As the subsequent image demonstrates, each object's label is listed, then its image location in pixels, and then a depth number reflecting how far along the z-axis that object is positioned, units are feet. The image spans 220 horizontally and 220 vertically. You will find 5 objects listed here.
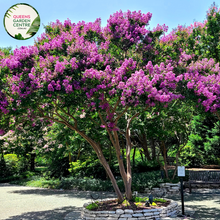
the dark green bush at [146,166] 49.60
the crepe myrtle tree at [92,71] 19.67
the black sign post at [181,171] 24.07
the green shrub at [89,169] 46.96
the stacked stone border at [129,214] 21.36
